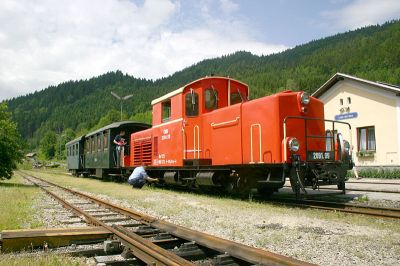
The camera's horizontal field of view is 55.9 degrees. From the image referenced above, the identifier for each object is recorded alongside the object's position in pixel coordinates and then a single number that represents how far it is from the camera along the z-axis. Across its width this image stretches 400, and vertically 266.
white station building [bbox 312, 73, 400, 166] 20.98
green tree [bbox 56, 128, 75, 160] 111.36
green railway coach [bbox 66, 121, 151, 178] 19.88
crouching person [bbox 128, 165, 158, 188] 14.50
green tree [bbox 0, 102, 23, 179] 17.61
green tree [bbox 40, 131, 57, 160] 127.69
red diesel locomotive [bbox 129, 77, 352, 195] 9.01
